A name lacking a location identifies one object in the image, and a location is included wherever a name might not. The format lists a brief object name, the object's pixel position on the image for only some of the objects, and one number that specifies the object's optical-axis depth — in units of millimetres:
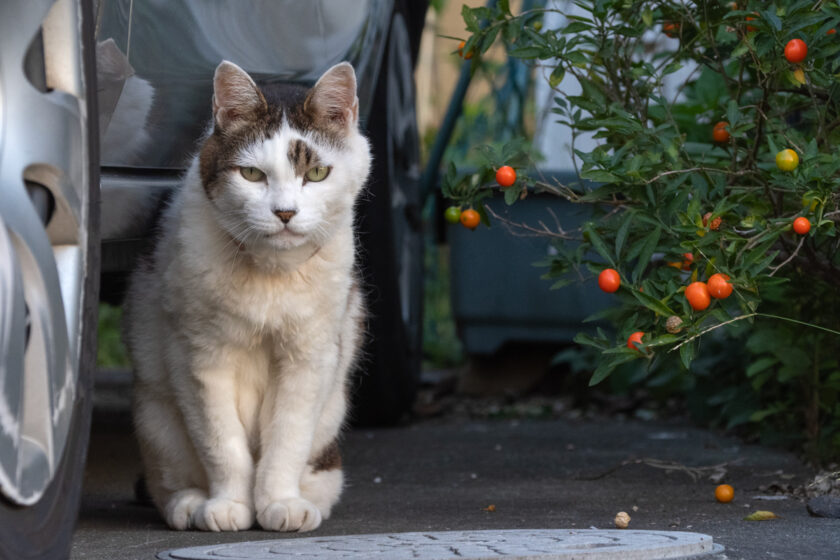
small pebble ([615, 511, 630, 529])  4344
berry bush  4418
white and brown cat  4633
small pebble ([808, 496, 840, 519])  4586
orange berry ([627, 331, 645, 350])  4406
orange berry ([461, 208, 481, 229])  5289
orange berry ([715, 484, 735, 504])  5043
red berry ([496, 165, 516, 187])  5020
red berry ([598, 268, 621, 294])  4566
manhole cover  3580
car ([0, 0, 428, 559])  3049
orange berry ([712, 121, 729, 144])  5305
